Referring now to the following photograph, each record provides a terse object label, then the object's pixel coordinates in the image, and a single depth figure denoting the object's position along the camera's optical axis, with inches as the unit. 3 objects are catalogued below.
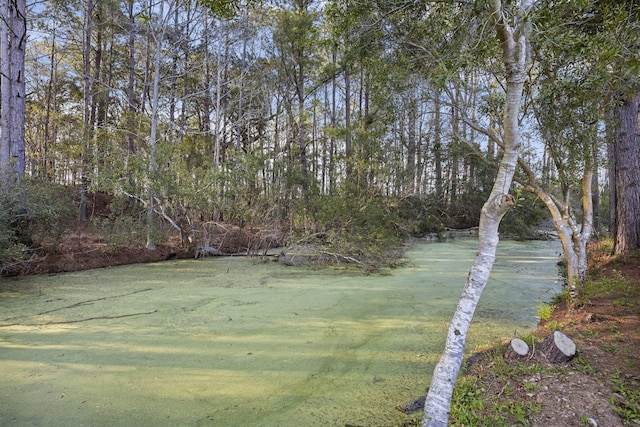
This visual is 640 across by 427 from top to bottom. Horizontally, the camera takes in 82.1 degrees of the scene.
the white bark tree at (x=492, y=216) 70.9
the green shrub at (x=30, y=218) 185.6
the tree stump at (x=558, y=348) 92.4
